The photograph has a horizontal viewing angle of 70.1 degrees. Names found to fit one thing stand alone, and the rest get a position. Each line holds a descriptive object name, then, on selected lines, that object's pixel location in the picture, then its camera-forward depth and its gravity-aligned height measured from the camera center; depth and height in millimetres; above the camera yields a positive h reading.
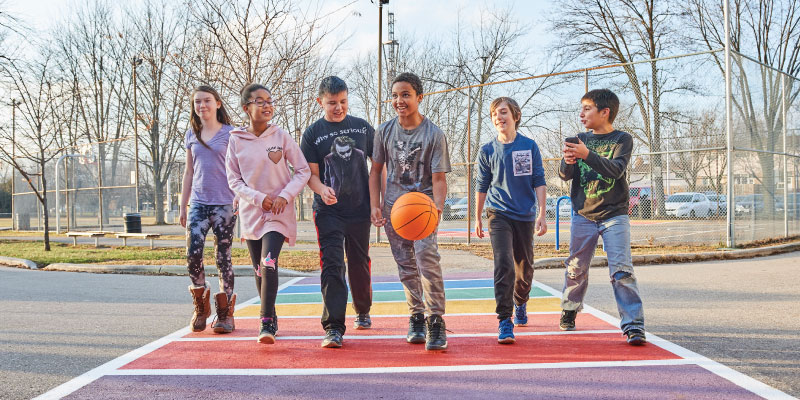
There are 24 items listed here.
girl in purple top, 5113 -65
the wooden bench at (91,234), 17594 -1019
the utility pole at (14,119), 18375 +3068
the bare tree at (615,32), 28750 +8481
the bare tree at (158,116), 36281 +5627
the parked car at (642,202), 14239 -225
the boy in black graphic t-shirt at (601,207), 4441 -107
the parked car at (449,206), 24016 -417
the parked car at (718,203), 13203 -253
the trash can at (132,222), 21508 -792
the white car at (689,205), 13758 -323
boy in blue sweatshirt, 4730 +2
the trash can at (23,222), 29922 -984
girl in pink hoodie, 4633 +171
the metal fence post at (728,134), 12234 +1255
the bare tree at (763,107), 13508 +2139
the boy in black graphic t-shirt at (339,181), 4695 +145
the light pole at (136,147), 25197 +2437
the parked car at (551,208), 20500 -488
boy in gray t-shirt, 4473 +143
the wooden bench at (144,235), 16306 -992
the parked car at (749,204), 13281 -289
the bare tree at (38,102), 15701 +3070
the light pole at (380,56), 16297 +4113
